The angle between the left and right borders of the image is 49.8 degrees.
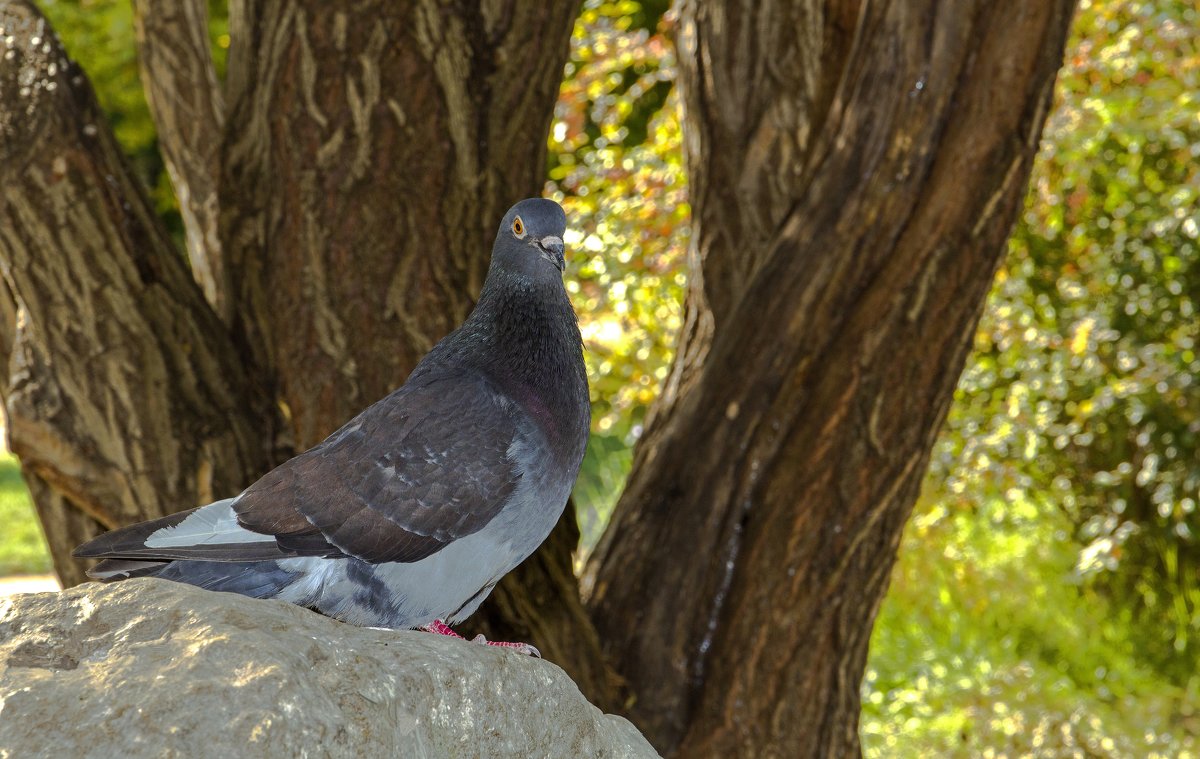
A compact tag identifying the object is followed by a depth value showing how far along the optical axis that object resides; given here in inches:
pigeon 95.0
